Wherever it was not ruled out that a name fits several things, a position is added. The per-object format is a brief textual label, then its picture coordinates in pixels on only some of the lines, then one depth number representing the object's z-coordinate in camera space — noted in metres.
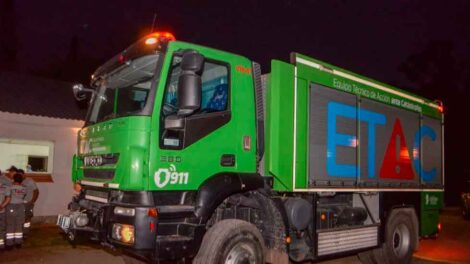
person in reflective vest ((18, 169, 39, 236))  10.94
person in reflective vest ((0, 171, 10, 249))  9.81
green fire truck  5.20
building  13.02
